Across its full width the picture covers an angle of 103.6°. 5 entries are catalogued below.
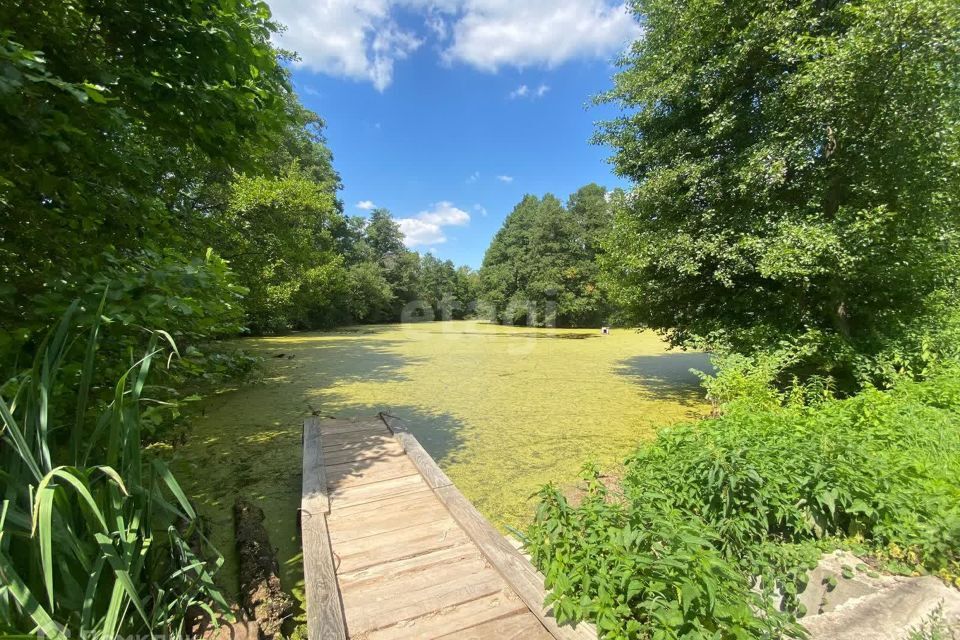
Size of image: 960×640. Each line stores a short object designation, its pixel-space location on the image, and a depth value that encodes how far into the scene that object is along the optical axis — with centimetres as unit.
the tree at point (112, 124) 140
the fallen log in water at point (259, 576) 141
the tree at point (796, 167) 322
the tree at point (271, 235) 638
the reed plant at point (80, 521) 90
